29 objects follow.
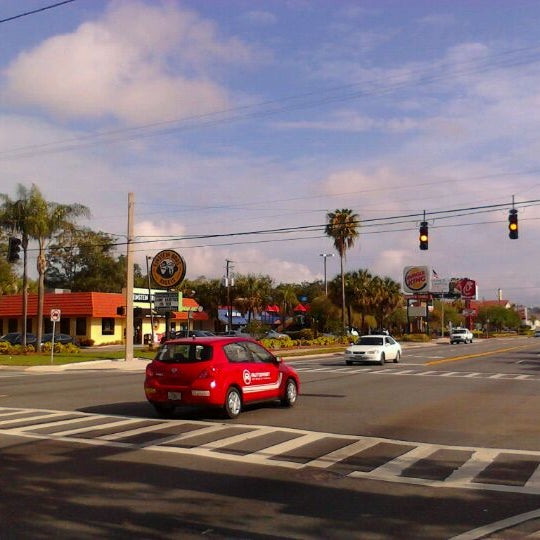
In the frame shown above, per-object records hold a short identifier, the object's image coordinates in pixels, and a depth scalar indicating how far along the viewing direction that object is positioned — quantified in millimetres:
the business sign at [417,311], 91500
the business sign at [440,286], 114000
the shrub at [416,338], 81750
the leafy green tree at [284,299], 96250
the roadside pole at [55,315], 35594
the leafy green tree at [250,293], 81812
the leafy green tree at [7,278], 71150
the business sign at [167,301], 42562
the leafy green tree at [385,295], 76125
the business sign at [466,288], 129125
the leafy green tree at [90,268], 95250
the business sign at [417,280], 99438
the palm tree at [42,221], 42969
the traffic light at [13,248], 29109
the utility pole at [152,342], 49038
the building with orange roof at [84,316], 61500
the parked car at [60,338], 54562
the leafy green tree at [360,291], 76000
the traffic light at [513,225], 25938
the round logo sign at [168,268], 43422
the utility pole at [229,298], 74281
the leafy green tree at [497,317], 145625
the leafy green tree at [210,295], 84312
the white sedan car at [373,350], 34281
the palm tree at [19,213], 43125
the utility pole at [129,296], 36850
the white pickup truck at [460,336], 76062
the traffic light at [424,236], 27844
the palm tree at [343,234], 66438
